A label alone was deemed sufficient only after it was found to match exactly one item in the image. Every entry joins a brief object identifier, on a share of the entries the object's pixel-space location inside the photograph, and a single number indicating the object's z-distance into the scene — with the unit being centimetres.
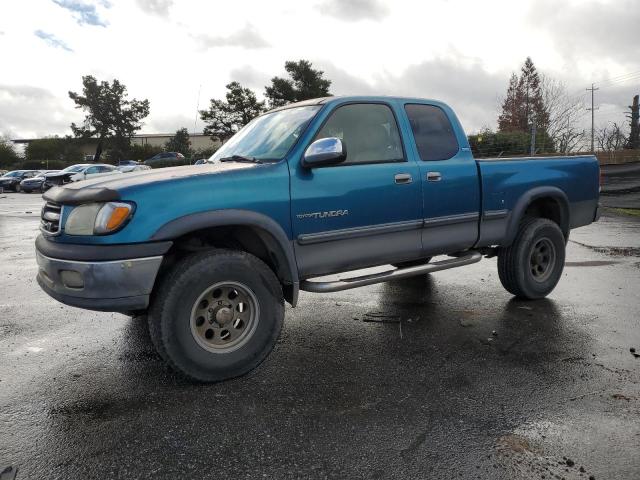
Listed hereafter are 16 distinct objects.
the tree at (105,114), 6397
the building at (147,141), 6565
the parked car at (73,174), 2541
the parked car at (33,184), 3266
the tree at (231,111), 4572
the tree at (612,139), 5241
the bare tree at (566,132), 4026
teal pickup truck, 321
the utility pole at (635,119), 4944
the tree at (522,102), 5385
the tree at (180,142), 6172
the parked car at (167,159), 4685
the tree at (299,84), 4400
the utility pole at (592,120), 5502
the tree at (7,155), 6414
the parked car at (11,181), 3418
